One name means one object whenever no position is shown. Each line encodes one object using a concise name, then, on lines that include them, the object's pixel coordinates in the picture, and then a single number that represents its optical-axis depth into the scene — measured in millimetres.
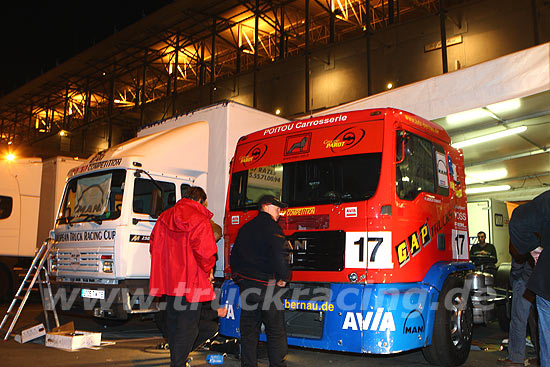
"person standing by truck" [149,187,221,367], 4609
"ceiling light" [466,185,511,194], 14266
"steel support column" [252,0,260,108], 19712
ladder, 7299
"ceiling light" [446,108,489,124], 7902
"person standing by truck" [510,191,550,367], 3312
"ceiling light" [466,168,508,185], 12391
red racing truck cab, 5016
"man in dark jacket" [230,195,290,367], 4641
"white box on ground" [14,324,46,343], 6930
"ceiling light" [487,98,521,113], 7406
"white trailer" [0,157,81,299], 12258
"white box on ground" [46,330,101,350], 6539
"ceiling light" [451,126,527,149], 9024
